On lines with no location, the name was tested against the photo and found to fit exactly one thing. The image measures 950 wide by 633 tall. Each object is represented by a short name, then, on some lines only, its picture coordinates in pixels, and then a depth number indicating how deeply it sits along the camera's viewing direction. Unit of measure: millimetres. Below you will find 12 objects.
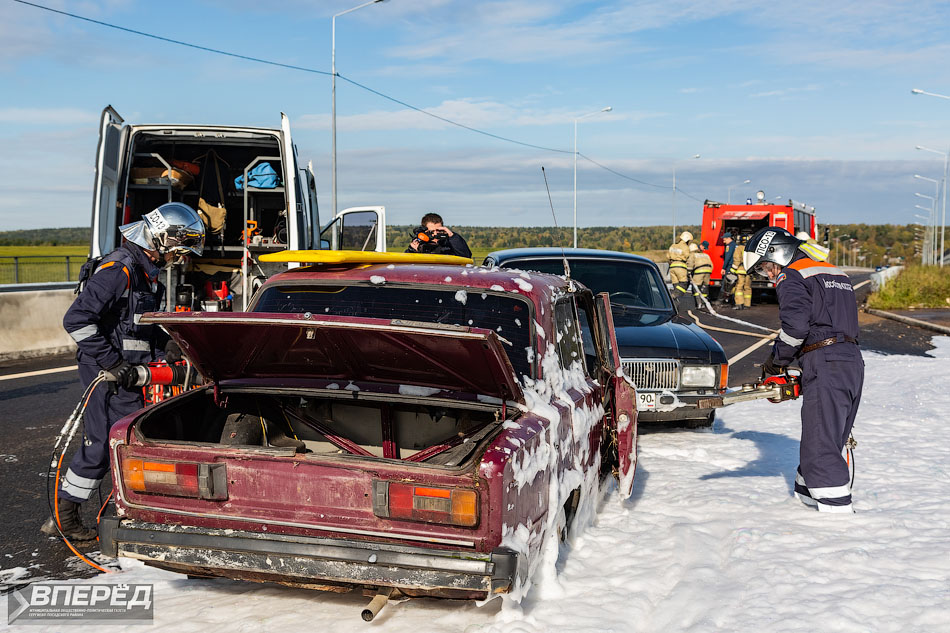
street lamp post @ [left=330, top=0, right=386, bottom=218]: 23453
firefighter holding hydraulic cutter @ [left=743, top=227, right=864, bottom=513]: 5504
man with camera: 10172
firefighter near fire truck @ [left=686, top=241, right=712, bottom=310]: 20734
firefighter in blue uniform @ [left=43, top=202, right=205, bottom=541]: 4965
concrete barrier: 12578
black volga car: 7559
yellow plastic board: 4535
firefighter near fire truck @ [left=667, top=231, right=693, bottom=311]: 19016
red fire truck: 28828
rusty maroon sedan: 3381
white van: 9656
